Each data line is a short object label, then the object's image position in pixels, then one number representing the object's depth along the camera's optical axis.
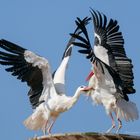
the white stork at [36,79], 23.53
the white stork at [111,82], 22.87
